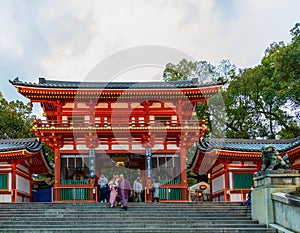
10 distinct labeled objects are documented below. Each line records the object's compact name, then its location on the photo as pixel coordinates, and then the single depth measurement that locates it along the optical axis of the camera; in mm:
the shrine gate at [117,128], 23562
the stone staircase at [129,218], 12594
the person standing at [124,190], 15773
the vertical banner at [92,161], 23375
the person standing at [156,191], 21438
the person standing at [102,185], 19891
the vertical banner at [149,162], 24047
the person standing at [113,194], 16469
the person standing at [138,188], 20447
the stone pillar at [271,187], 12484
